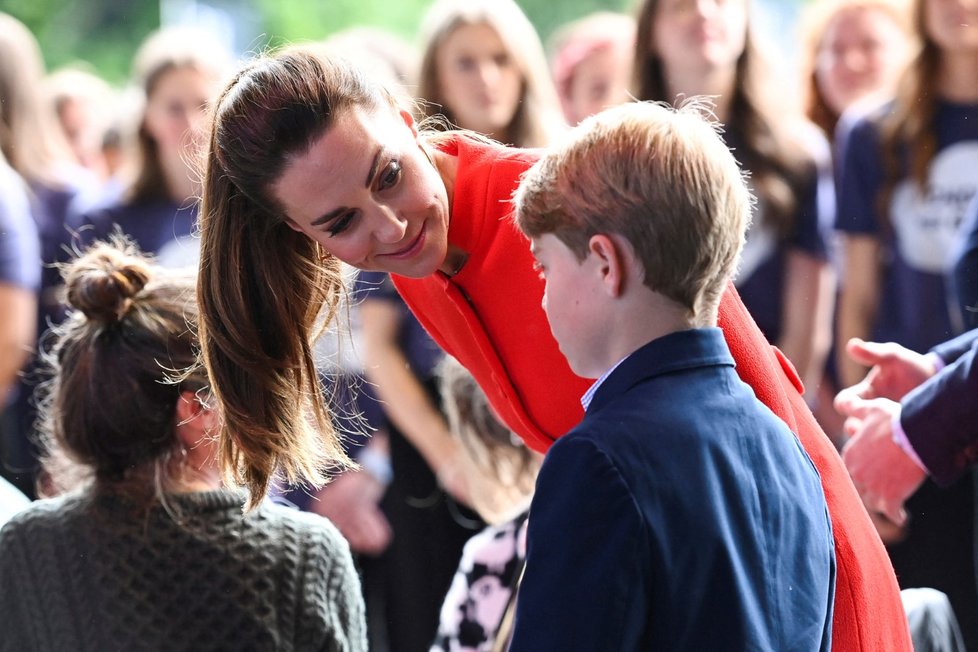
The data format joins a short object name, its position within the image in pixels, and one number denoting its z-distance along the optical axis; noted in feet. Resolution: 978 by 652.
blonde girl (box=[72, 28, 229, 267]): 20.58
